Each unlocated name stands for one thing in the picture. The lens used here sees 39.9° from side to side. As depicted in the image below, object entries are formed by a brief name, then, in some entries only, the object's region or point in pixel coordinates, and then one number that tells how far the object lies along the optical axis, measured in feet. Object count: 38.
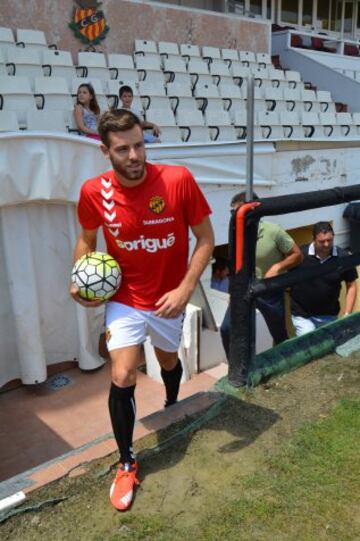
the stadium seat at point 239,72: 42.09
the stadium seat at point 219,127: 29.84
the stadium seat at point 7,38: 31.14
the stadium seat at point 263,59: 48.55
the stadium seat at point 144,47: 40.11
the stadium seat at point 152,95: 30.91
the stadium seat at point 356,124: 40.00
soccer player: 7.84
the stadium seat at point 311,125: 35.53
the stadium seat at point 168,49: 40.67
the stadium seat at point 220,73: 40.40
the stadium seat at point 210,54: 44.06
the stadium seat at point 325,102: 44.50
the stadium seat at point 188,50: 42.63
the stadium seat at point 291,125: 33.83
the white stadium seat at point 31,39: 33.01
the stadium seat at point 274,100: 39.34
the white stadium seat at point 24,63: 29.14
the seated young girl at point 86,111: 22.58
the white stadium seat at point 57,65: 31.04
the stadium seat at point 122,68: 34.78
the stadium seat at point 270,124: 32.62
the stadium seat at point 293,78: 47.10
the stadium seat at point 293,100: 40.65
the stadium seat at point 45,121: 21.90
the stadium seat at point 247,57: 46.67
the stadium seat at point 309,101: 42.47
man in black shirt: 15.33
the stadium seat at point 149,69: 35.65
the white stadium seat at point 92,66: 33.40
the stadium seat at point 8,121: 18.82
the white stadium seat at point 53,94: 26.25
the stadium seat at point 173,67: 37.24
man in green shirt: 14.66
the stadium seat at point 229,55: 45.57
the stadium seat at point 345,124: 38.88
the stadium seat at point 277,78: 45.30
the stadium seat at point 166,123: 27.35
